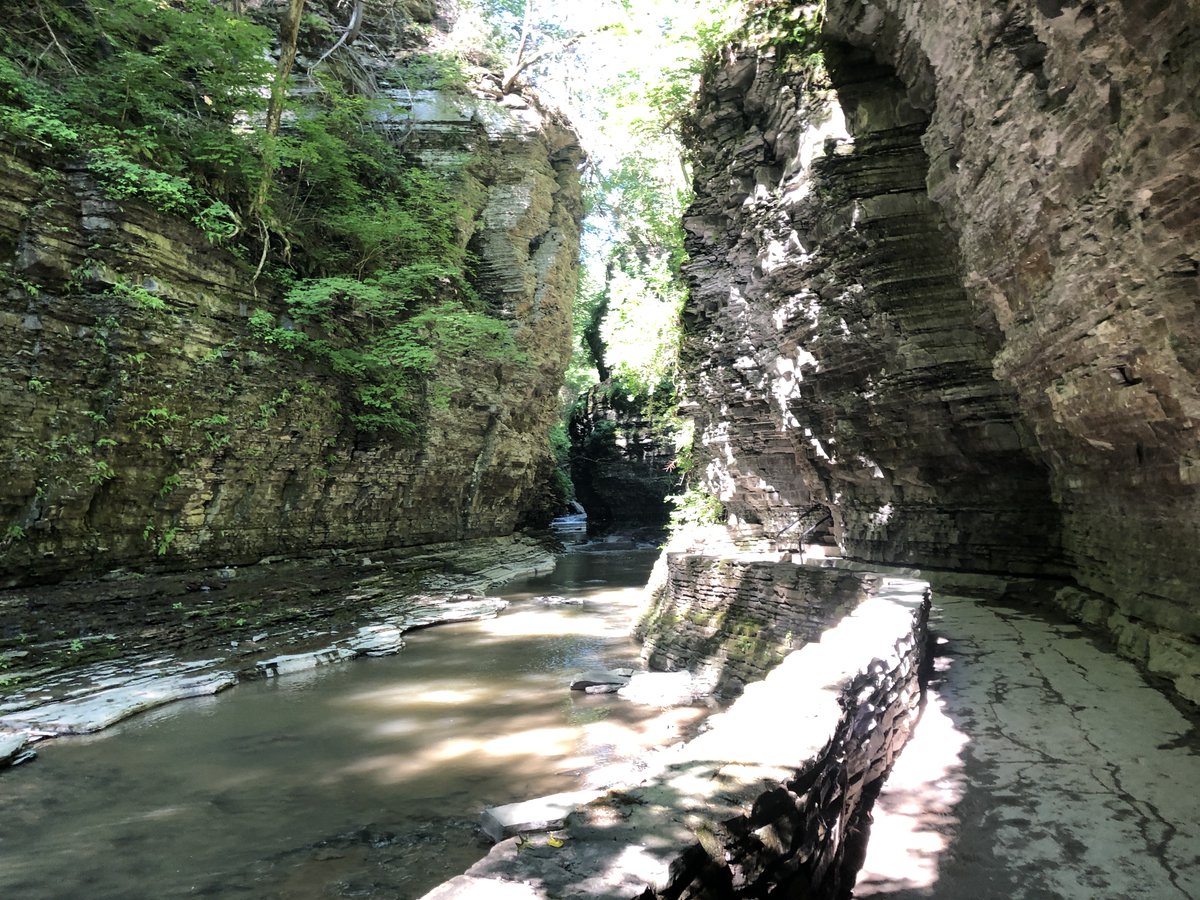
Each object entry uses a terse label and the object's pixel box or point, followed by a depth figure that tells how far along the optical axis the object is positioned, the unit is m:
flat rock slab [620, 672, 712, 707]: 8.71
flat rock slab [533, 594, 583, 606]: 16.42
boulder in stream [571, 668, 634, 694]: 9.50
